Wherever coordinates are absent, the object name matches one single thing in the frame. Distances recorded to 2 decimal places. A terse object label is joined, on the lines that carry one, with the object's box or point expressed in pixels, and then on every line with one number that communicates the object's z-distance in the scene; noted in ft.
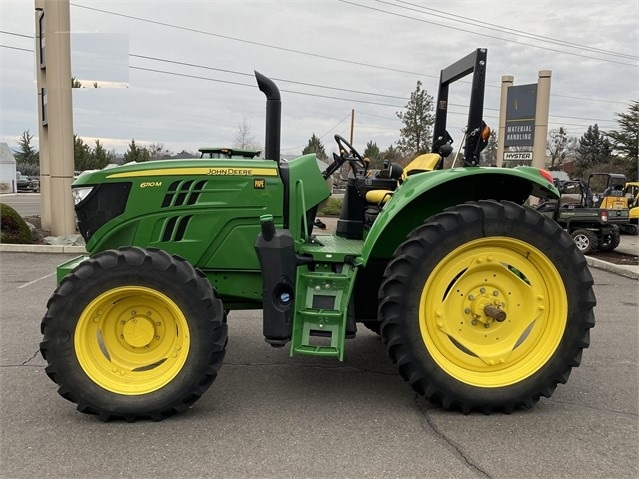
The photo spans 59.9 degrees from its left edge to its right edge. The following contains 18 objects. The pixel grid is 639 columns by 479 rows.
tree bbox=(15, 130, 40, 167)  196.09
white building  140.97
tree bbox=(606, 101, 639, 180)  137.28
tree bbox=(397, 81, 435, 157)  138.10
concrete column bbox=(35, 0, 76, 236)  37.63
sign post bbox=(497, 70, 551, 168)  52.70
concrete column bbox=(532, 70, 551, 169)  52.08
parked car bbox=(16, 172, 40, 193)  151.84
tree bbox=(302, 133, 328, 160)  192.71
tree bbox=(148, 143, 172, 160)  143.04
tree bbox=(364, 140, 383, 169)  218.59
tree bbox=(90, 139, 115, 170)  141.28
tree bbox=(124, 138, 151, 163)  127.91
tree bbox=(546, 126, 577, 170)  172.96
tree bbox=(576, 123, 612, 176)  161.68
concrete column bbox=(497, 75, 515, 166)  58.03
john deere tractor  10.80
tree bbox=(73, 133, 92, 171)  135.13
